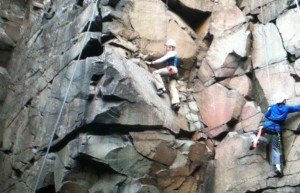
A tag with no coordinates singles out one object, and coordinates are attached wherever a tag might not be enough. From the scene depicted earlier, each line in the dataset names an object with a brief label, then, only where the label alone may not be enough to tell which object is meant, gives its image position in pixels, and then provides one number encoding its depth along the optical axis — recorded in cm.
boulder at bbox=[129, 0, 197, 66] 1359
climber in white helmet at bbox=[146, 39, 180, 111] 1234
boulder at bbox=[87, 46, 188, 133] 1121
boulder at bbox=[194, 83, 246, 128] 1252
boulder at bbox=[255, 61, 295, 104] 1176
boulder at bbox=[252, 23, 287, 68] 1255
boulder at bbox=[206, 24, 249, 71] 1345
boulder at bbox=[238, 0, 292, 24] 1324
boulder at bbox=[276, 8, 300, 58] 1223
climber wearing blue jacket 1060
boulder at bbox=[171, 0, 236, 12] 1508
